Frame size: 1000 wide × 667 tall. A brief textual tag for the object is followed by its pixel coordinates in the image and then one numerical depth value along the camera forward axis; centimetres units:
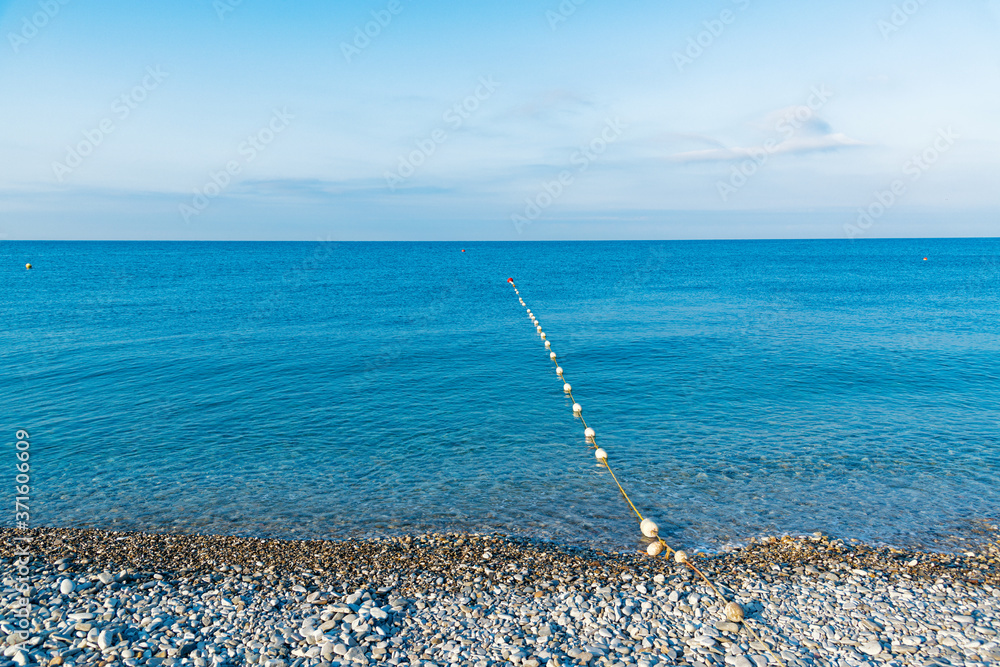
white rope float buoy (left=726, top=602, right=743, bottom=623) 1052
